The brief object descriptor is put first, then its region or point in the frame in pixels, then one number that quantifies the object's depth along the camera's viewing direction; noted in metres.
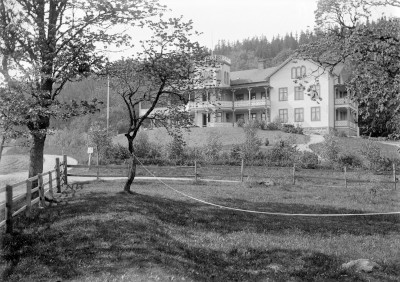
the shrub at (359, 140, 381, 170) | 33.12
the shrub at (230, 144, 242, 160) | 36.52
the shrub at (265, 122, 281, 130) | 51.04
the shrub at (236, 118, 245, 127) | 52.74
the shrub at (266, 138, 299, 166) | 34.99
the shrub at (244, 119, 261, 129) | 39.00
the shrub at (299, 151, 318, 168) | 33.66
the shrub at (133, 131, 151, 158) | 37.91
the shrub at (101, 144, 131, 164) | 37.32
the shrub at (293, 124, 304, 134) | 50.08
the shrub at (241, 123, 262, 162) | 36.03
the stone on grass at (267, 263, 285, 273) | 9.13
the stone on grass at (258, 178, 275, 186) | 27.26
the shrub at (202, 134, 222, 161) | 36.60
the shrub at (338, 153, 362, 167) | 34.72
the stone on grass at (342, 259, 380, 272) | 9.12
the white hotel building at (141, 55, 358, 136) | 54.12
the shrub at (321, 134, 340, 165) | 34.96
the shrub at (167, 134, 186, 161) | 36.92
